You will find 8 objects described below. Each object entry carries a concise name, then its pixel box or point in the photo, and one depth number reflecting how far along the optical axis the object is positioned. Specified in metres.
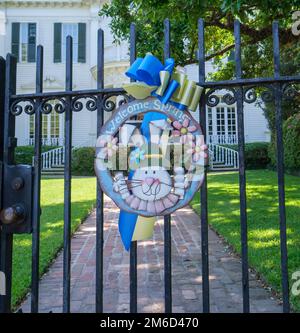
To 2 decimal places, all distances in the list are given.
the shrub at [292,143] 13.98
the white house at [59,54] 21.73
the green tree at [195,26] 4.79
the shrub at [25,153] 18.64
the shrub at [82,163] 18.70
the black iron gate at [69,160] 2.13
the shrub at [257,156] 19.33
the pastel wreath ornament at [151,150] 2.09
